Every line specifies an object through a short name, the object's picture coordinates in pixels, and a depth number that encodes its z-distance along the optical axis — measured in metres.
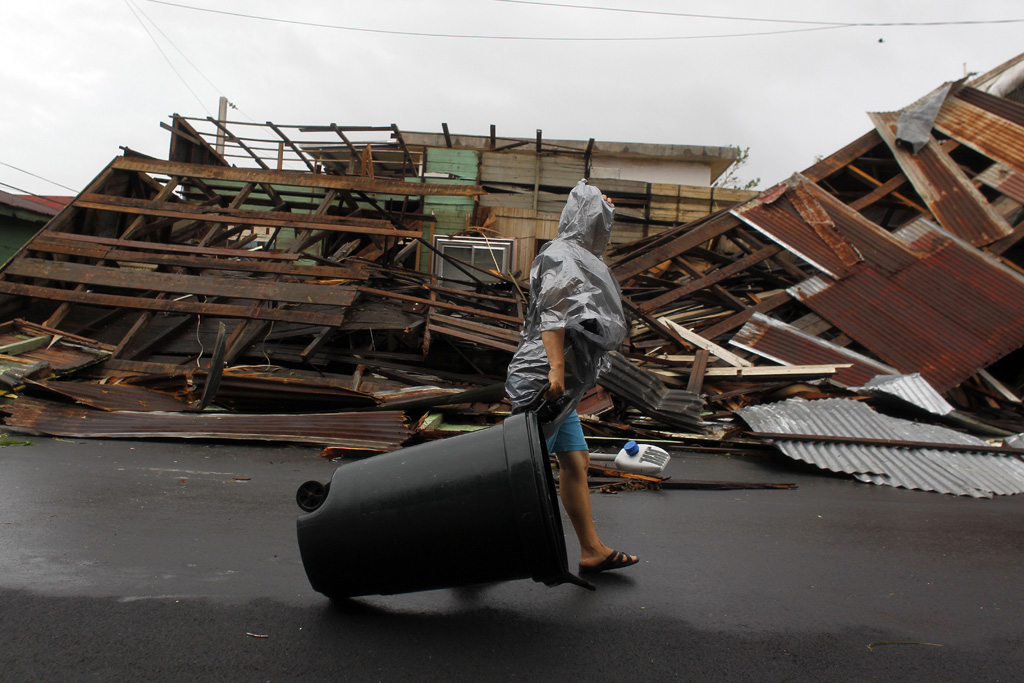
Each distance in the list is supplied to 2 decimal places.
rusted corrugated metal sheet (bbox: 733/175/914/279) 9.02
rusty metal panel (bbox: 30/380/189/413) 5.98
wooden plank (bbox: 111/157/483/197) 9.10
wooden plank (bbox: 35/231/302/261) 8.16
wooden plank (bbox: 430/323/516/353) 7.39
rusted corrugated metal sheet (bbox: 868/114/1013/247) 9.00
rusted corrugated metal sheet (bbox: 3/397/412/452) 5.58
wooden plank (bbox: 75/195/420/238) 8.63
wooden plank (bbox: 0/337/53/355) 6.70
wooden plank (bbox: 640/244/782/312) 9.56
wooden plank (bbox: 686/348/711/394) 7.61
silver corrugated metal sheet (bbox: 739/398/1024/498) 5.10
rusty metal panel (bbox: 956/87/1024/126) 9.67
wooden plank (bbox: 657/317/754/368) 8.24
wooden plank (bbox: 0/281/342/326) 7.41
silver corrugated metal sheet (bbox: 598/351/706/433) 6.71
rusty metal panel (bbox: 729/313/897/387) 8.11
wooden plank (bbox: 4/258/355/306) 7.54
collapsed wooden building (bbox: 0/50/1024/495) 6.76
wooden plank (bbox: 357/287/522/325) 7.77
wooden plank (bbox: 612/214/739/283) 9.80
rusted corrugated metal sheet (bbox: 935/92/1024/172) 9.44
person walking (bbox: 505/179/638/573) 2.80
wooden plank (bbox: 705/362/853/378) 7.67
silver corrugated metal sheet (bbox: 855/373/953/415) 7.01
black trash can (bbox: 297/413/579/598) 2.14
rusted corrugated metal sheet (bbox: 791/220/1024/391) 8.13
